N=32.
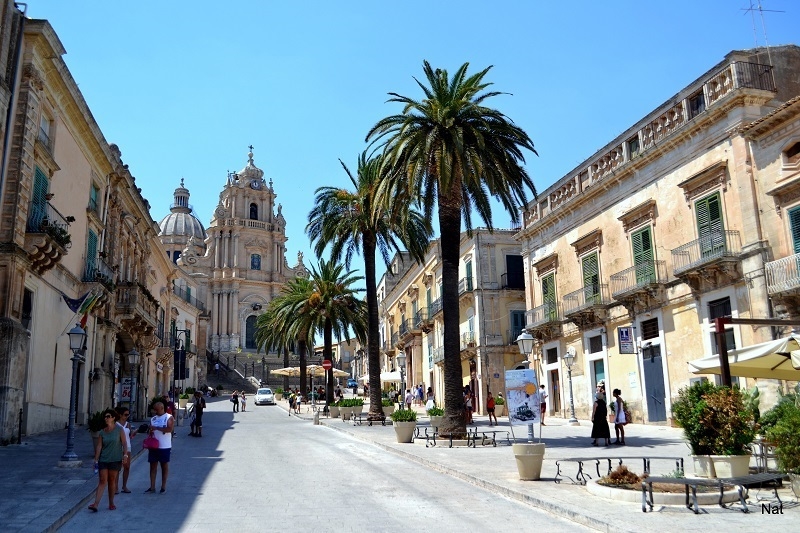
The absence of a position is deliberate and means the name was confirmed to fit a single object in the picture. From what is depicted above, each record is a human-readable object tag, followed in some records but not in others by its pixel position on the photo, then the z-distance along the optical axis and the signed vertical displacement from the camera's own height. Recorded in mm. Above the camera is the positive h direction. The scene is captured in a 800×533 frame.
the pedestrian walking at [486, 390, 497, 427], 27875 -190
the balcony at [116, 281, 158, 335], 29328 +4362
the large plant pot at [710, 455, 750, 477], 10492 -1043
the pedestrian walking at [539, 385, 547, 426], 25055 -7
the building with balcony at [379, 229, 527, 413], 37906 +5193
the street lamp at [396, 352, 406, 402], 36347 +2011
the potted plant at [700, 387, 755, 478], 10555 -570
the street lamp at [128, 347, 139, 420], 25750 +1954
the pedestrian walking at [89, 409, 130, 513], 9812 -634
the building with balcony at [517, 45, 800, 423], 19391 +5313
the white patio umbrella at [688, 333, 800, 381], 11625 +594
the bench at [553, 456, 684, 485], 10836 -1286
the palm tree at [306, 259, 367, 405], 40219 +5750
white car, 51469 +725
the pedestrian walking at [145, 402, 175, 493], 11180 -472
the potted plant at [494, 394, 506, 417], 33625 -241
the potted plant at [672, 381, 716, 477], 10891 -410
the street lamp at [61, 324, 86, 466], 13859 +571
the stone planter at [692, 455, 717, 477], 10742 -1080
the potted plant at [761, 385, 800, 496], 9438 -638
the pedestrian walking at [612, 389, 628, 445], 18520 -460
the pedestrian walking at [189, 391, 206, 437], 24266 -247
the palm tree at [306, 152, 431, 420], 29203 +7603
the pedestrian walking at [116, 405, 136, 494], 10694 -347
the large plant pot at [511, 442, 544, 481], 11945 -1008
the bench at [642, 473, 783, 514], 8828 -1135
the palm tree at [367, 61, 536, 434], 20094 +7118
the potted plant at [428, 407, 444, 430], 23703 -419
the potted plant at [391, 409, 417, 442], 20516 -612
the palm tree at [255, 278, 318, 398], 41062 +5368
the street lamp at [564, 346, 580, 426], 27416 +1480
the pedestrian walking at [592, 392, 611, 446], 18438 -591
